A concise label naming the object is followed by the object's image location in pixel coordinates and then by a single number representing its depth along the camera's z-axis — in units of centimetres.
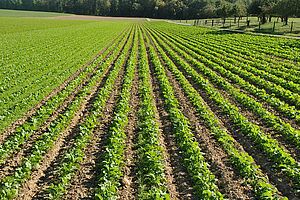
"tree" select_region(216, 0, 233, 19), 7156
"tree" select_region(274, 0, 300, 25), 4686
